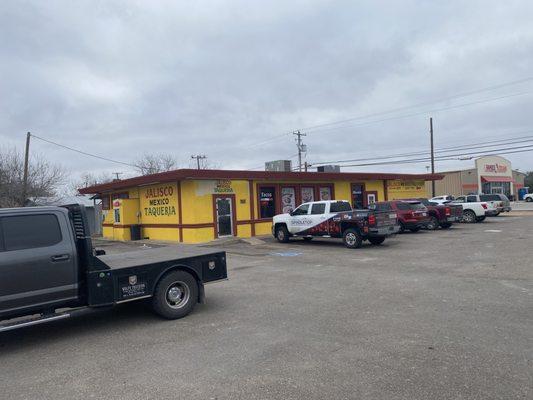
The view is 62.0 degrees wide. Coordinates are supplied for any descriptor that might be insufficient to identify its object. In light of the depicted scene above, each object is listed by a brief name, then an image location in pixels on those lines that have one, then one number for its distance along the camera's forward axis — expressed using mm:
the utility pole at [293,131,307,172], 59106
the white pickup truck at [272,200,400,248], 16438
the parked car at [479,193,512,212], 29688
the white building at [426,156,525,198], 65862
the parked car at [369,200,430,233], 21453
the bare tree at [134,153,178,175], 69294
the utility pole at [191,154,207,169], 73688
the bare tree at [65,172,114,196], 78675
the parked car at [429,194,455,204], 36575
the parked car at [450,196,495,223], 27531
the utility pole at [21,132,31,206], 28266
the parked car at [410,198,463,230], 23172
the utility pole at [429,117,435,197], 44031
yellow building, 20656
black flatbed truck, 5906
